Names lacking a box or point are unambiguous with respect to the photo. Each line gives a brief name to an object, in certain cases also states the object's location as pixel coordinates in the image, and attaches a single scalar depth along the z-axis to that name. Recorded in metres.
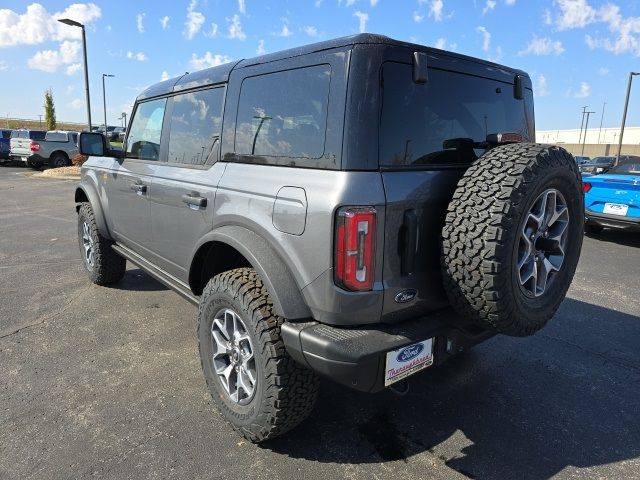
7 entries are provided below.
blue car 6.94
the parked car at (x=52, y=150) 21.34
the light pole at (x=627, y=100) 23.09
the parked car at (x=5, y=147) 23.34
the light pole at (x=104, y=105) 43.81
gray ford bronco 2.04
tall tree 43.06
